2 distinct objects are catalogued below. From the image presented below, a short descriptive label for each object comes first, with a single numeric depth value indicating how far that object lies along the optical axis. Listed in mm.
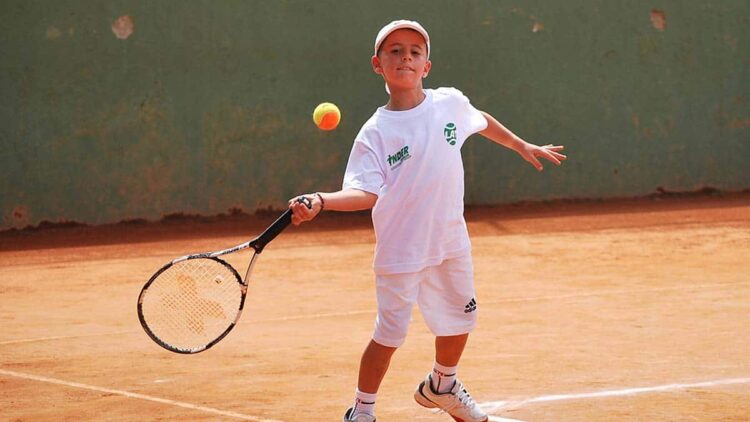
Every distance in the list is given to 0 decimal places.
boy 8609
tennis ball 11031
